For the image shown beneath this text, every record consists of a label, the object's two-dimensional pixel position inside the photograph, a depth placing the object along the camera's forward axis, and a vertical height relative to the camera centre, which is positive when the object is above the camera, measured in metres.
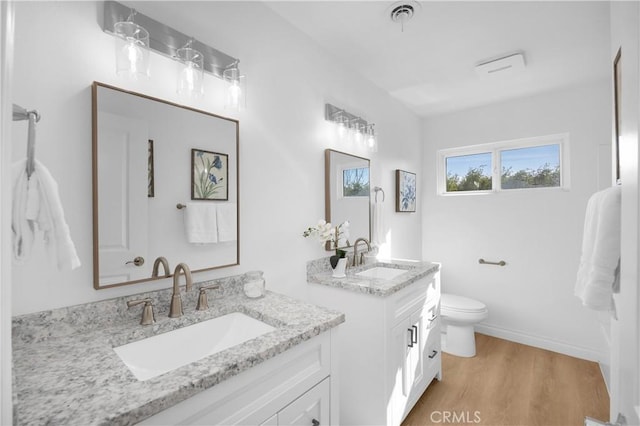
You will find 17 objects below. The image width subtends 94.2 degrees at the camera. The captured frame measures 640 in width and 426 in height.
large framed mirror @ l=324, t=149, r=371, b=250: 2.15 +0.16
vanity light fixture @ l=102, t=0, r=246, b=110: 1.11 +0.69
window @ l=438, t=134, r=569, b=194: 2.95 +0.51
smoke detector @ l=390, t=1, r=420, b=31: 1.67 +1.18
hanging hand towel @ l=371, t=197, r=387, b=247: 2.58 -0.09
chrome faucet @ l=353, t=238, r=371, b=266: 2.35 -0.32
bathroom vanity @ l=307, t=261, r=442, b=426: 1.69 -0.78
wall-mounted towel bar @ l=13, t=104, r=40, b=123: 0.60 +0.20
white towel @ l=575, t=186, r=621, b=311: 0.81 -0.12
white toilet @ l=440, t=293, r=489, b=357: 2.71 -1.02
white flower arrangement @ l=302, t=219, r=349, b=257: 1.88 -0.13
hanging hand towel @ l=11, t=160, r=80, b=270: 0.58 -0.01
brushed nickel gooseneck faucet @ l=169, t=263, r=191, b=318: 1.19 -0.35
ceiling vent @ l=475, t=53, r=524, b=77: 2.24 +1.17
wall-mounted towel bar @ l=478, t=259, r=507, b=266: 3.13 -0.54
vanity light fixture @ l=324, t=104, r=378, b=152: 2.18 +0.68
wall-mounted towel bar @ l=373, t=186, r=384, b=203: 2.64 +0.21
